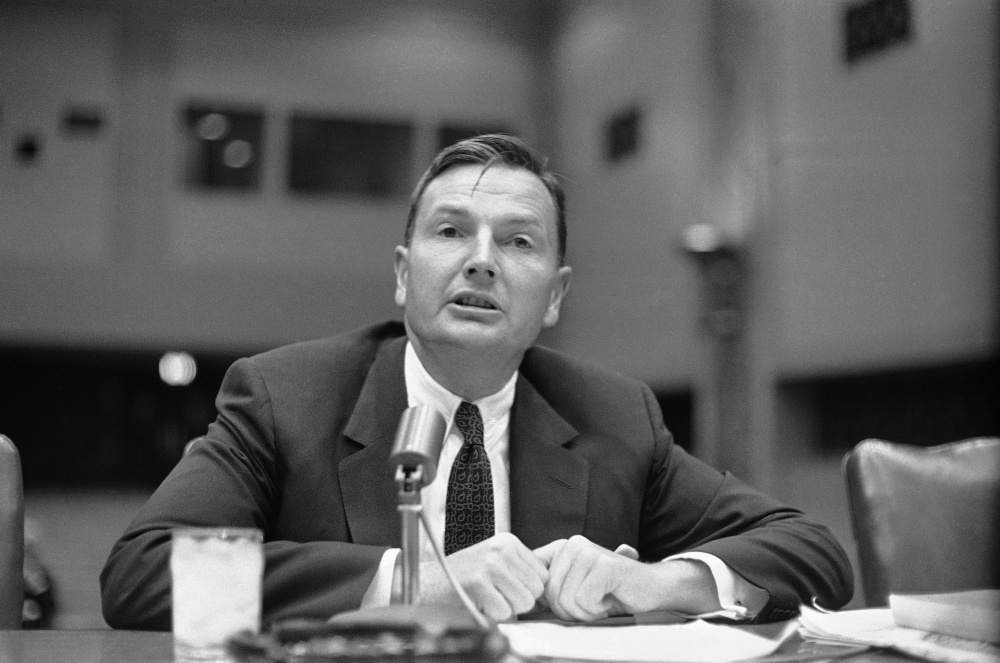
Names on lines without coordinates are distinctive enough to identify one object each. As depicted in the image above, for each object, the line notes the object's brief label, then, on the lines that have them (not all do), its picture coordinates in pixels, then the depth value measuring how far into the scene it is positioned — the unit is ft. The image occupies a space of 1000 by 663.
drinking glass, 3.07
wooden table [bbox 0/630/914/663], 3.28
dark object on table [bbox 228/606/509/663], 2.43
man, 4.58
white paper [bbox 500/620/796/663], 3.19
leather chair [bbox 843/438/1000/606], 5.70
